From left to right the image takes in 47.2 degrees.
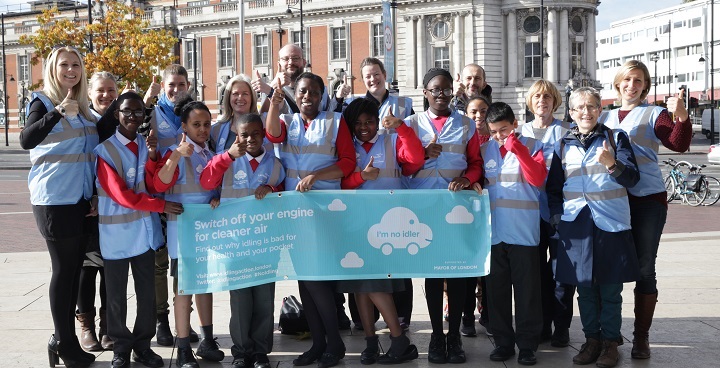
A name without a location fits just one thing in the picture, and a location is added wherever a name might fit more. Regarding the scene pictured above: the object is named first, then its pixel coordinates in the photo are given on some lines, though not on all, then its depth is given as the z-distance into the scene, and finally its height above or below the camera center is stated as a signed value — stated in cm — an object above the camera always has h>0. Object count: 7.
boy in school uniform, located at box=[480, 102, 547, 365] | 629 -74
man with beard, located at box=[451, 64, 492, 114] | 779 +59
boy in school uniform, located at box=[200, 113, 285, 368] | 612 -29
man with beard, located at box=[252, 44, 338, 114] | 710 +69
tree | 4081 +563
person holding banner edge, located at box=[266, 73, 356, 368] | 628 -5
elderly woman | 612 -61
